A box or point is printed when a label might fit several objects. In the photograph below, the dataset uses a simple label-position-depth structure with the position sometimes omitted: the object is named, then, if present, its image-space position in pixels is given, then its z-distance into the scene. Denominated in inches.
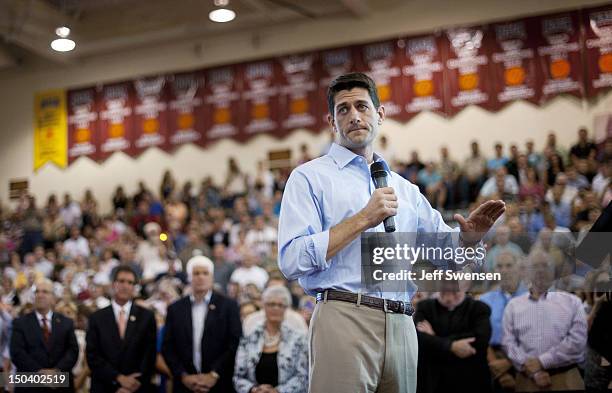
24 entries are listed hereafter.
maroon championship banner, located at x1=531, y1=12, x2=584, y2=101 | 480.7
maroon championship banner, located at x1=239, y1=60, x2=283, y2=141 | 571.2
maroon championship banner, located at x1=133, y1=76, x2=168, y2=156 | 608.4
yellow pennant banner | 636.7
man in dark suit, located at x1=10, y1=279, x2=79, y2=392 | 229.3
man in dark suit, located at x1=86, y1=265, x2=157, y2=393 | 213.6
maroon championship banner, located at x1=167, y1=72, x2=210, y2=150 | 597.0
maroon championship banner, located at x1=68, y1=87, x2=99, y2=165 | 631.2
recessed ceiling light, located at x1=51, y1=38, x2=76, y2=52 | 528.4
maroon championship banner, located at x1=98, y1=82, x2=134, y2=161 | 620.4
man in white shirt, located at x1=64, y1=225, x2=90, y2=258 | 500.7
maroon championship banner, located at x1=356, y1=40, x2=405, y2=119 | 530.0
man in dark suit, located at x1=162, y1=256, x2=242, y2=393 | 209.6
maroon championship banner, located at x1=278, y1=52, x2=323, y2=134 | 555.2
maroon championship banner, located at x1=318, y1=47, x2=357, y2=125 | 547.5
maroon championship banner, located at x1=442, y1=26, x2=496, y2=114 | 506.6
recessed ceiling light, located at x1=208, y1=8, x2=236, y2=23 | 503.5
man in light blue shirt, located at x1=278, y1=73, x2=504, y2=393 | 89.7
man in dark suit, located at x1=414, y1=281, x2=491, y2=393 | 191.0
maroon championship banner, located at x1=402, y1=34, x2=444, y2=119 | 518.6
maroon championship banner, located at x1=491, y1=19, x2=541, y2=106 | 493.7
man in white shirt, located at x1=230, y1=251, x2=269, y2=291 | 345.4
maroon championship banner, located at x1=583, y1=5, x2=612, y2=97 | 470.9
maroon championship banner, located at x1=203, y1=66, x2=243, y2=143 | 585.6
